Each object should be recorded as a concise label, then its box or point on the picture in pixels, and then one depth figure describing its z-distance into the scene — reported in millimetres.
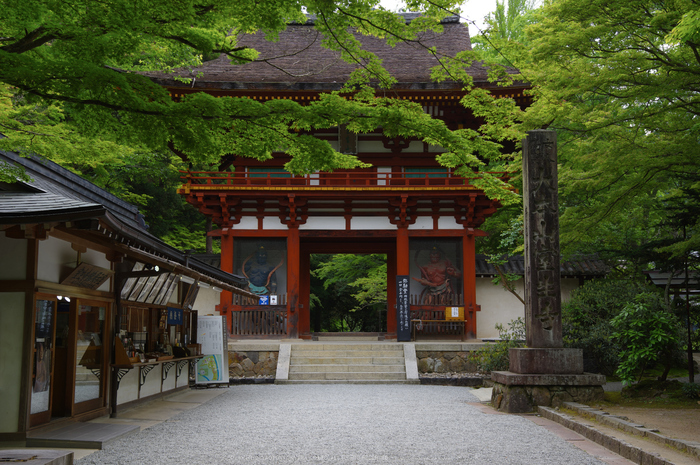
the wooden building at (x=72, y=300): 6234
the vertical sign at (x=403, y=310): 15852
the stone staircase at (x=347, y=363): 13570
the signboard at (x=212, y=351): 12734
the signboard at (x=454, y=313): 16047
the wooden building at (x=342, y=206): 16312
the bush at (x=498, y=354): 12259
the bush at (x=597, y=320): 11922
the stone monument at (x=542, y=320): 8836
